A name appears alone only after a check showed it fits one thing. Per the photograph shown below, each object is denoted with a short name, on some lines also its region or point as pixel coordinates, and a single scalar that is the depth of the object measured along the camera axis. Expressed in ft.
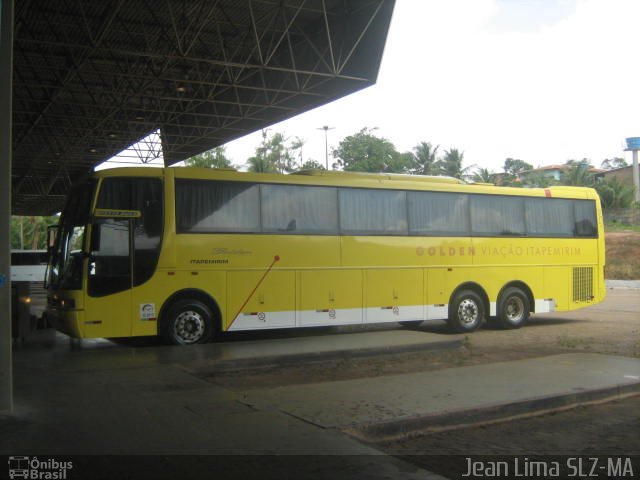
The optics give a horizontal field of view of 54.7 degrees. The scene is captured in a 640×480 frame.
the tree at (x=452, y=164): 171.63
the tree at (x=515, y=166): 222.99
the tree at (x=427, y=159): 176.76
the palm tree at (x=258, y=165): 164.04
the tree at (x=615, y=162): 285.02
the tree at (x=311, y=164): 186.29
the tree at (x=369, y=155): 186.50
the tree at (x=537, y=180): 177.68
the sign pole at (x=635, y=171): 221.66
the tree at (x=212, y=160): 164.96
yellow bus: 35.06
